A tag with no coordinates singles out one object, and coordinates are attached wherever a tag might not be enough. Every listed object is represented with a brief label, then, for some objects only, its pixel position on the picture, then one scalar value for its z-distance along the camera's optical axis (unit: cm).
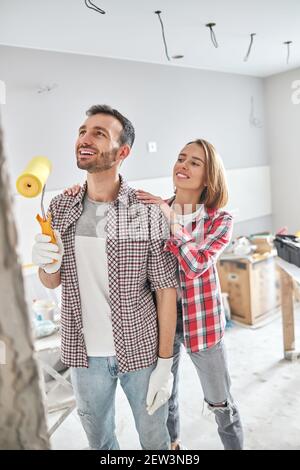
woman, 131
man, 112
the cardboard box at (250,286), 311
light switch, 304
